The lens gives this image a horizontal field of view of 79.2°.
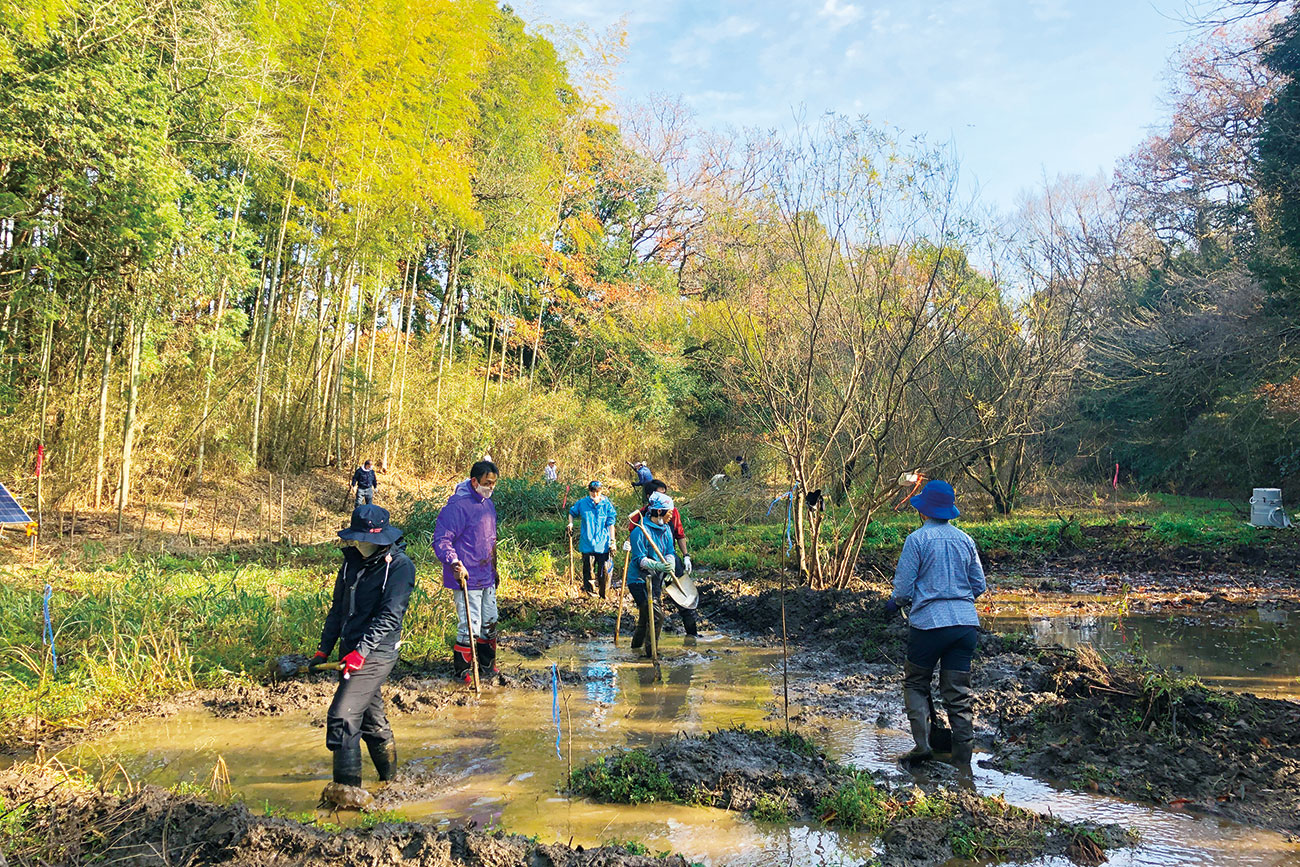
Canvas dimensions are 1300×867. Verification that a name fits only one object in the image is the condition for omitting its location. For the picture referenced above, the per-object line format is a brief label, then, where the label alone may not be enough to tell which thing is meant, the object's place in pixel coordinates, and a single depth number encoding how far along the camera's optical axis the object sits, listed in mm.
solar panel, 5855
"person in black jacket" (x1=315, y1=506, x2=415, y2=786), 4129
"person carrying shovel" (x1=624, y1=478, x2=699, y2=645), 7742
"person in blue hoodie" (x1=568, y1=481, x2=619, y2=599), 9520
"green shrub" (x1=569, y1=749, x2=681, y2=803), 4238
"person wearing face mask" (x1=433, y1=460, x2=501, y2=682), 6281
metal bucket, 14336
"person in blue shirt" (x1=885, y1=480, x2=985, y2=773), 4723
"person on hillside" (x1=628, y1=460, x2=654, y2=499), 12519
